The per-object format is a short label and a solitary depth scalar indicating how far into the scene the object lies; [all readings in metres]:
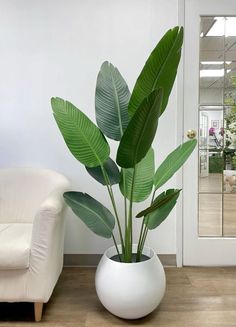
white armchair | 1.52
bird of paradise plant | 1.33
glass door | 2.23
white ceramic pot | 1.50
